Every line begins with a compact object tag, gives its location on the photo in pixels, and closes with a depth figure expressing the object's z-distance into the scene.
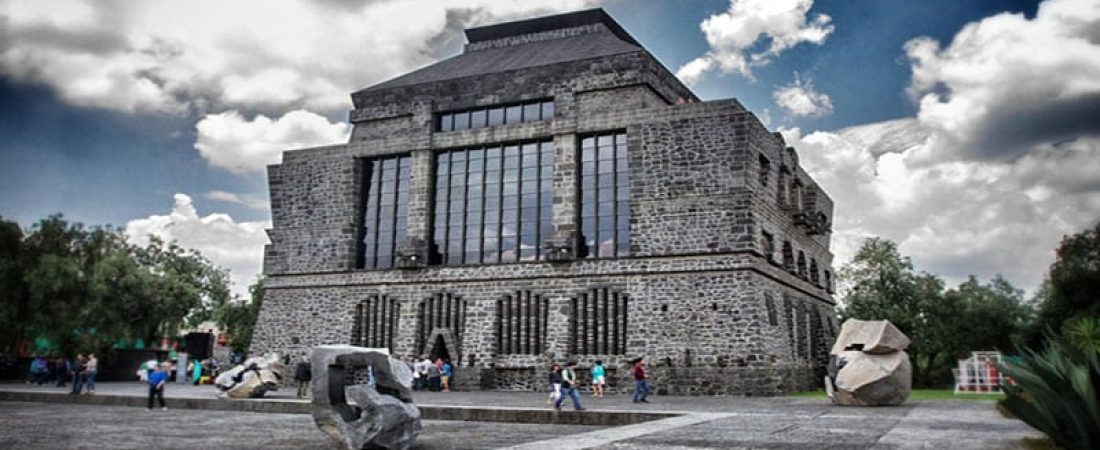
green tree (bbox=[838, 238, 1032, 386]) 44.81
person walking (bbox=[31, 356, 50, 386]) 34.09
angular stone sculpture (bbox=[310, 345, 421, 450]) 11.06
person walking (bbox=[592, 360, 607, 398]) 24.44
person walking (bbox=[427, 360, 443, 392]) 29.05
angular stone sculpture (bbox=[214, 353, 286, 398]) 23.36
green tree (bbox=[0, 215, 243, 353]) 30.39
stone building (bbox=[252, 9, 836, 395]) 27.09
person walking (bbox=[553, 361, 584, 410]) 19.27
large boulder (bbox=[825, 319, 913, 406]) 18.88
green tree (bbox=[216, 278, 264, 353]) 57.41
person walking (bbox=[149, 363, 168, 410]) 20.90
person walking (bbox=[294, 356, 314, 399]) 24.38
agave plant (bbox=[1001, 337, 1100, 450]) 6.93
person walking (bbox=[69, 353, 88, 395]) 24.81
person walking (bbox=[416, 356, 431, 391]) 29.31
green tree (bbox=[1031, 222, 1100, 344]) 35.94
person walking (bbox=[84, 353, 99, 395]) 25.03
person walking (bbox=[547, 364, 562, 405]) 18.88
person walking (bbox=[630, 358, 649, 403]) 22.27
